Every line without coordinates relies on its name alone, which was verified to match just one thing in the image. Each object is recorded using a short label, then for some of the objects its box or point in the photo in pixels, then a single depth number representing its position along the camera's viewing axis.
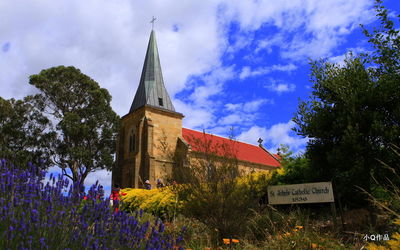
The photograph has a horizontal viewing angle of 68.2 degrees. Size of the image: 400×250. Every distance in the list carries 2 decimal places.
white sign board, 6.24
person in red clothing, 4.61
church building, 26.55
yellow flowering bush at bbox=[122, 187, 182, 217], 8.60
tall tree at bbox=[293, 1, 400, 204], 6.54
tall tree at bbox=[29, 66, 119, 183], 24.11
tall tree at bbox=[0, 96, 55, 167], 24.55
